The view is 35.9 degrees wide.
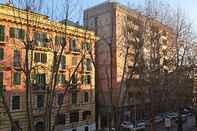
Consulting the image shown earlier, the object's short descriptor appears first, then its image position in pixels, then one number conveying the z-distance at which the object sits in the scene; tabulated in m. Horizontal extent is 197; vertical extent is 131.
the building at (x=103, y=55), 40.78
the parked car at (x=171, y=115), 42.91
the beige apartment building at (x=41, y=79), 14.02
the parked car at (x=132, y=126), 38.26
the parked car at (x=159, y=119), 42.44
